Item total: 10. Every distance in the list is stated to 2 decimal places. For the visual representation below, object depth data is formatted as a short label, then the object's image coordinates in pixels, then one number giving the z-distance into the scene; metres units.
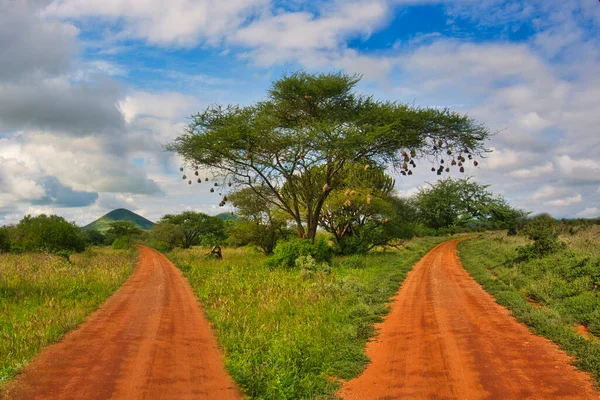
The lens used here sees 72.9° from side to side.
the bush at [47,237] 29.83
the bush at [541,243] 17.69
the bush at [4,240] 31.95
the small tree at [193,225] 61.66
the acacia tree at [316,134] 20.06
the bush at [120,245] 46.78
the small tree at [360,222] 27.42
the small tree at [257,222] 29.75
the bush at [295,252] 20.72
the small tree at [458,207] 66.44
